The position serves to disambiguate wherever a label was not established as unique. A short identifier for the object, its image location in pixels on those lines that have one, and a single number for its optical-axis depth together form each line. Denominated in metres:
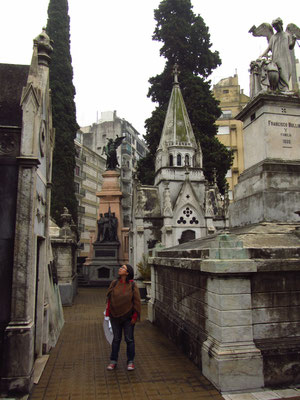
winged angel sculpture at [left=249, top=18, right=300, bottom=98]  7.77
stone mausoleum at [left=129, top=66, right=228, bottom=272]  20.59
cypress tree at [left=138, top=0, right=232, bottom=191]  29.06
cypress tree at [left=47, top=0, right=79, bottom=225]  29.61
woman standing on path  5.57
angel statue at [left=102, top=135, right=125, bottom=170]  28.52
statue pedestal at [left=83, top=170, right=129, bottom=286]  22.64
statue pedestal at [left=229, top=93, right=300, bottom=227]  6.82
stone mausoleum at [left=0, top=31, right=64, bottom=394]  4.57
